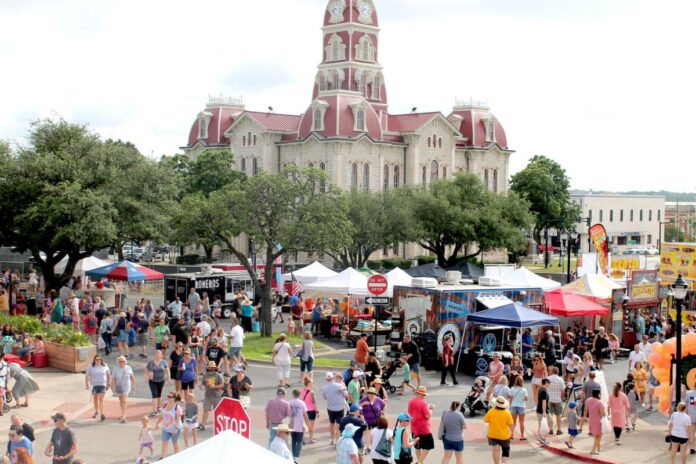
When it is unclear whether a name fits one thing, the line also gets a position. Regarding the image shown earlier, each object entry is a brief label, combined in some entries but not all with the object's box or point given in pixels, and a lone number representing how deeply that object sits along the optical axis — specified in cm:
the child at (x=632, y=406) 2007
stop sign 1127
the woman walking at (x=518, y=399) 1869
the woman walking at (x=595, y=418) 1781
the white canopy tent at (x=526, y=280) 3362
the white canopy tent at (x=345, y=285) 3472
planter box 2559
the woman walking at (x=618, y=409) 1845
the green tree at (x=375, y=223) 6012
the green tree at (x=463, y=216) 6375
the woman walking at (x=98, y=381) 1986
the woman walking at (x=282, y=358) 2292
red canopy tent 2947
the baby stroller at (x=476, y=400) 2108
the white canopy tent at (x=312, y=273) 4081
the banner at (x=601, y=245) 4094
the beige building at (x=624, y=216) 12425
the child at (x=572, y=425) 1859
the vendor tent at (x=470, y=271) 4350
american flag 3869
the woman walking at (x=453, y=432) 1577
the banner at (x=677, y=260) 3412
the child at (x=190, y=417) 1709
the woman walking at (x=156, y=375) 2011
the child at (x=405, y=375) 2298
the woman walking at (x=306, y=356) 2378
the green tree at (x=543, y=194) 9212
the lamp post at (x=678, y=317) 1955
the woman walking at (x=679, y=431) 1692
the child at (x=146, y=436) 1602
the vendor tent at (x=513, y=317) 2477
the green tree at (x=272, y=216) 3288
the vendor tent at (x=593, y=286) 3148
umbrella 3825
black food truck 3756
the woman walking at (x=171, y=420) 1644
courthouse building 7712
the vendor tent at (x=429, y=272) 3962
